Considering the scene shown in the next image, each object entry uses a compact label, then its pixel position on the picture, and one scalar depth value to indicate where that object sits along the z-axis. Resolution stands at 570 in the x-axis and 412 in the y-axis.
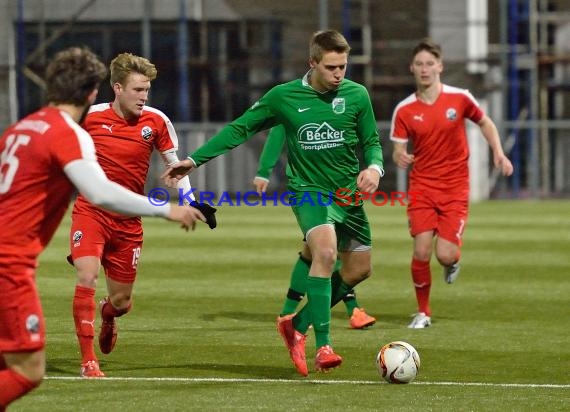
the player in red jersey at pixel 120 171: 17.33
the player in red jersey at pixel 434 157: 22.11
